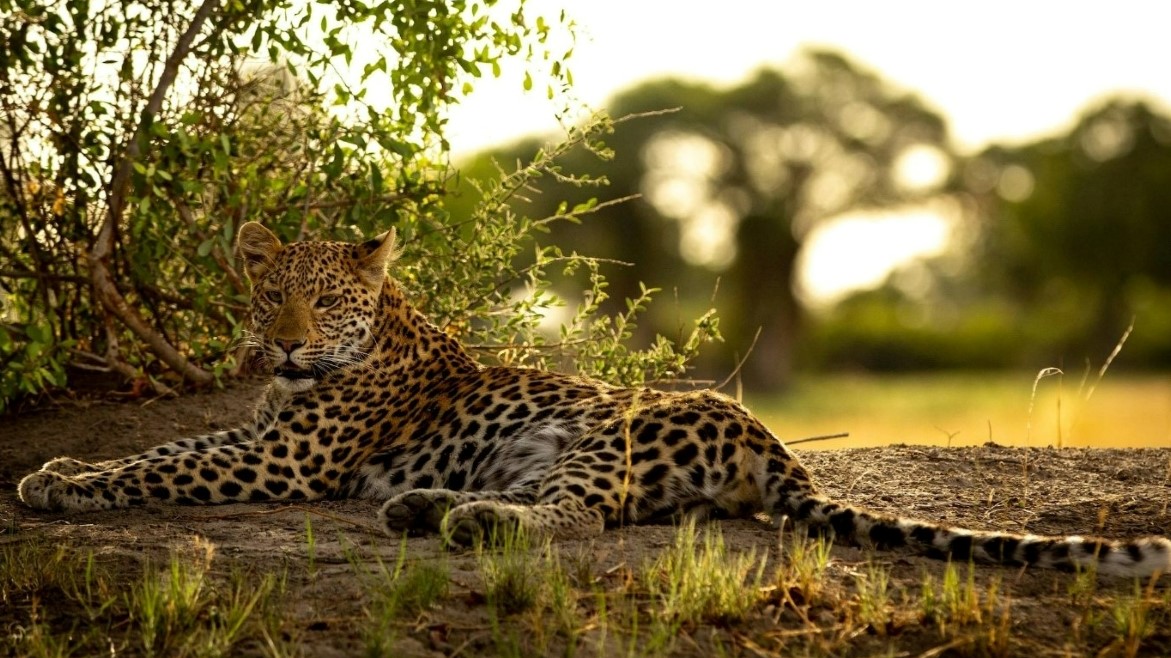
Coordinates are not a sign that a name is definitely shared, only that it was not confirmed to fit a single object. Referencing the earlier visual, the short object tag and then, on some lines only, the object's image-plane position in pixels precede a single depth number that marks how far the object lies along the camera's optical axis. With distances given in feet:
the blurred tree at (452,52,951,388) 292.61
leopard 37.29
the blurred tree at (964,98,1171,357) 289.94
